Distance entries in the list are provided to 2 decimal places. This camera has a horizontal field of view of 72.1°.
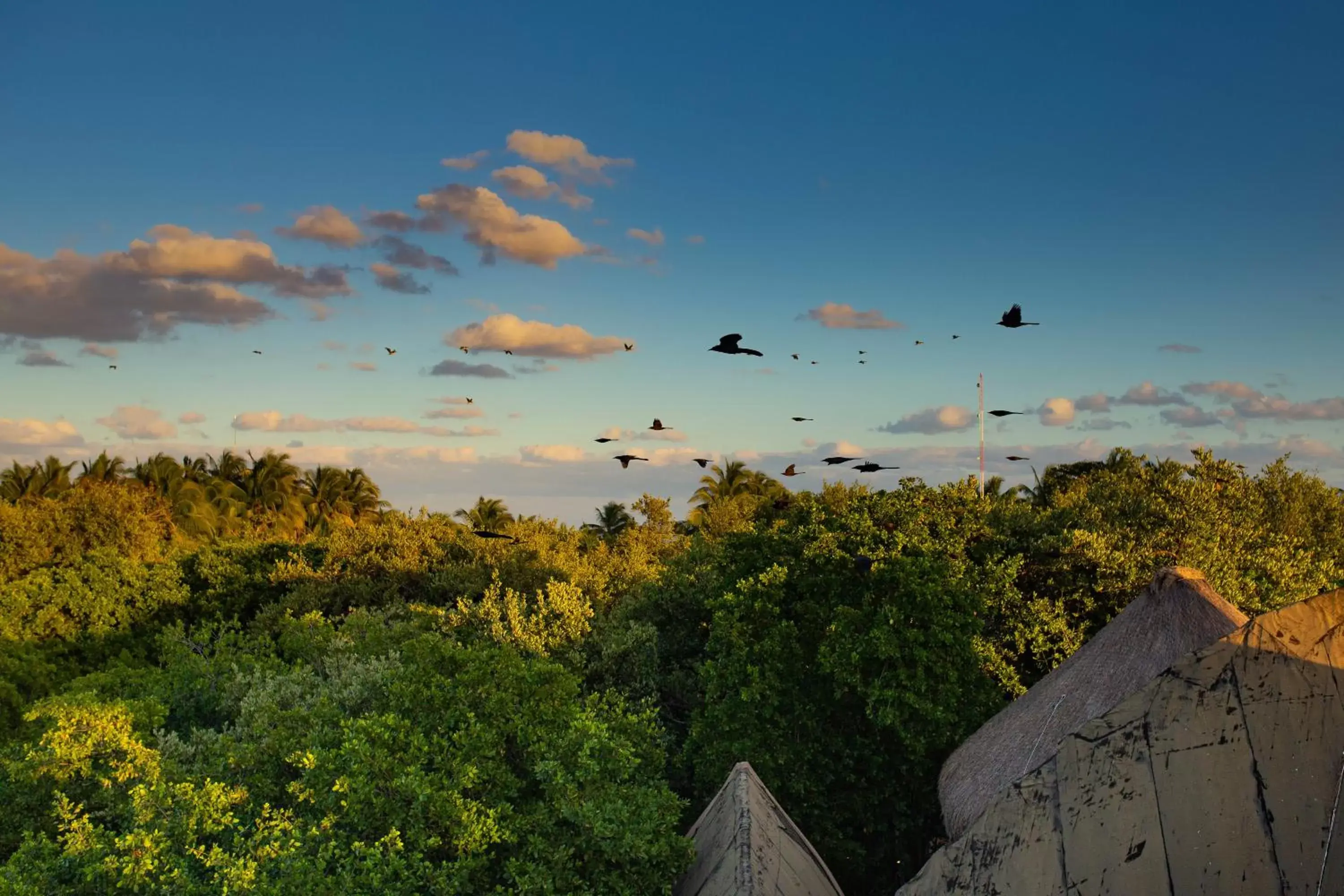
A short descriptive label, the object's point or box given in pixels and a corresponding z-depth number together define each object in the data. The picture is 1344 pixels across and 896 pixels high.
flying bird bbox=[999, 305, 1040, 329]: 17.39
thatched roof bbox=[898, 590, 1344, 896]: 8.15
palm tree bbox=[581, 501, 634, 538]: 70.69
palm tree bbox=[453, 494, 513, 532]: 67.25
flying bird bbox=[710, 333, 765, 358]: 16.80
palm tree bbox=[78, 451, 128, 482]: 67.38
